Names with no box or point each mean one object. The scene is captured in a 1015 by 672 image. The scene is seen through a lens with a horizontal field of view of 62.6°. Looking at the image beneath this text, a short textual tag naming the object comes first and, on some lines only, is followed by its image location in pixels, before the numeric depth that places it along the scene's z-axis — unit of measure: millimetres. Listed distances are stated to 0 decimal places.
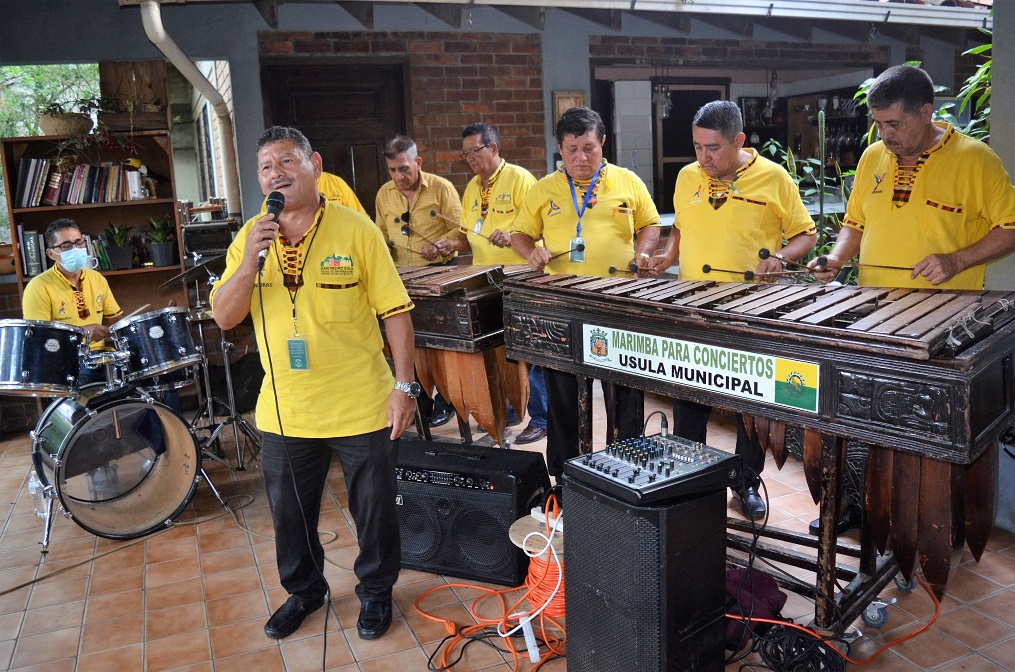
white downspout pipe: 4940
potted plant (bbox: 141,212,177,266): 5836
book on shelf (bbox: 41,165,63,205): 5574
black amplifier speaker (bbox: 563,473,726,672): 2156
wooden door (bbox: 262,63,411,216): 6074
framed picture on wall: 6598
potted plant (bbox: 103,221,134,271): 5730
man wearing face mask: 4762
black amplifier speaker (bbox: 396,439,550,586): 3059
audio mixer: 2168
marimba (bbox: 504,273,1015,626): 2070
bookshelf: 5547
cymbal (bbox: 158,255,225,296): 4352
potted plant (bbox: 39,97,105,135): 5504
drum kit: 3738
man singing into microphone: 2609
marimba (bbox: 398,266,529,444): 3512
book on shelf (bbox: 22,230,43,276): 5574
